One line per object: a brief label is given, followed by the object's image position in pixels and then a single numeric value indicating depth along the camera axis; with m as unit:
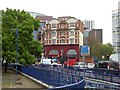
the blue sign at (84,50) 11.49
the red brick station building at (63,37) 51.99
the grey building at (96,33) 72.84
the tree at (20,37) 23.31
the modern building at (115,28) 68.99
